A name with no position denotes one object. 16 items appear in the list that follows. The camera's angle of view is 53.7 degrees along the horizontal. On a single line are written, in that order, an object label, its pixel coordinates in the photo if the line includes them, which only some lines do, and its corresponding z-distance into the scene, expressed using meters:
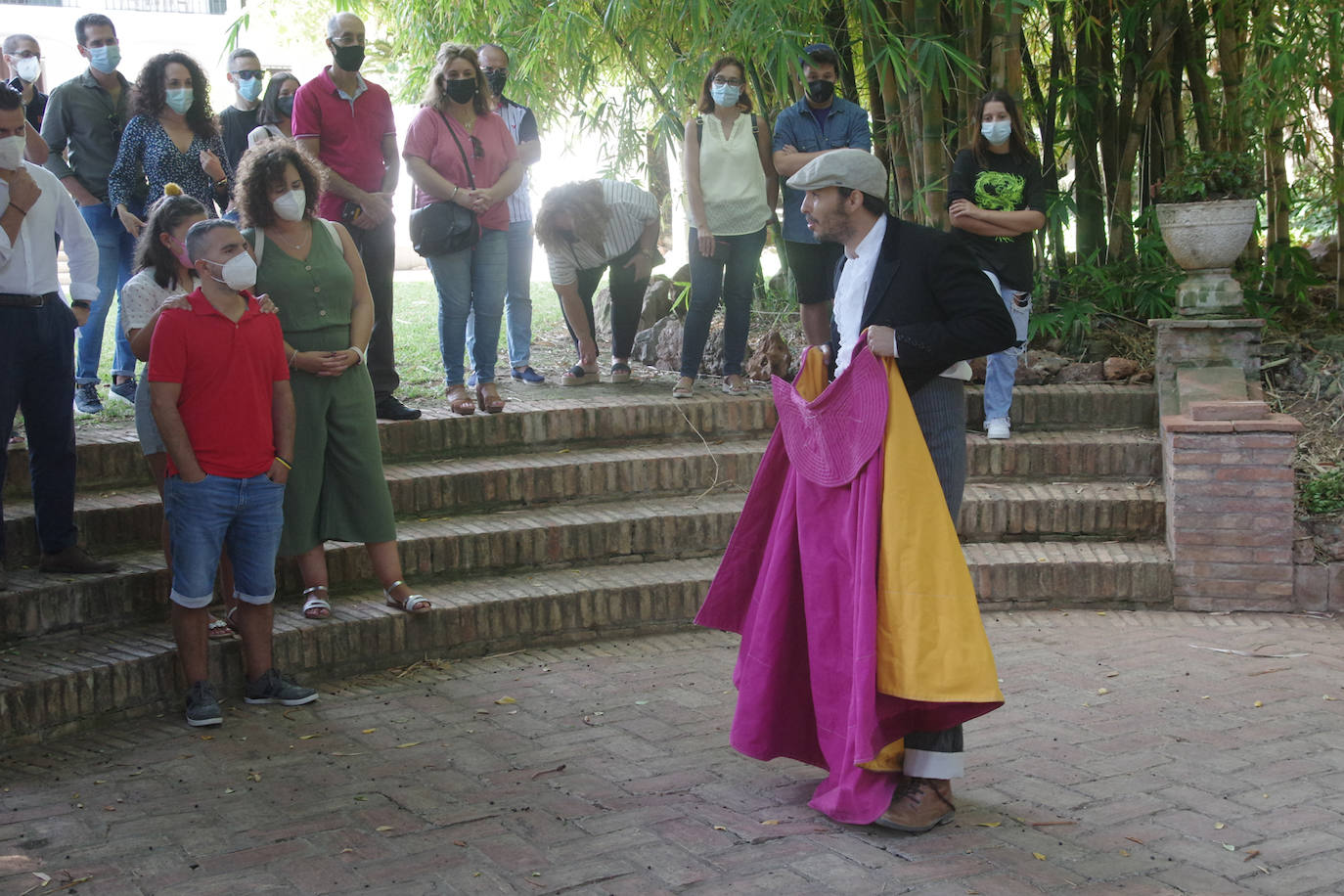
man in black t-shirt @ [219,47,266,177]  6.49
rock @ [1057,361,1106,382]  7.02
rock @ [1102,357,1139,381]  6.94
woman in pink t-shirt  6.02
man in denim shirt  6.39
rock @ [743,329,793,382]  7.08
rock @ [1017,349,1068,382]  7.06
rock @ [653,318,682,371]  7.76
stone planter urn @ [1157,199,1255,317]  6.40
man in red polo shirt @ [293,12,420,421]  5.72
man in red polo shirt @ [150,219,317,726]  4.10
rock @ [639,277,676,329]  8.43
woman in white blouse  6.54
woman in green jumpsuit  4.55
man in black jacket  3.42
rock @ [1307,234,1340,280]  8.64
